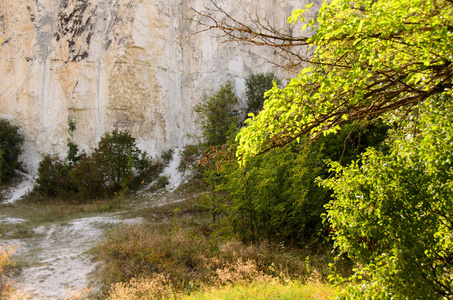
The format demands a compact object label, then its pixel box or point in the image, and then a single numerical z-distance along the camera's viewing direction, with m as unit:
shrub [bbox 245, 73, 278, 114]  19.05
